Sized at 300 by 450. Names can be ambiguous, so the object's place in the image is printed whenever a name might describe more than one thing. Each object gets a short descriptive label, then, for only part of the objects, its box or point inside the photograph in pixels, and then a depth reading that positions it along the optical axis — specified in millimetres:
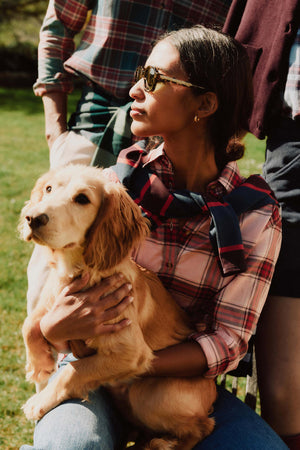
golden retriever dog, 2143
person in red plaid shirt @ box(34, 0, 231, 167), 2893
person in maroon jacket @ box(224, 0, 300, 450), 2461
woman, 2199
